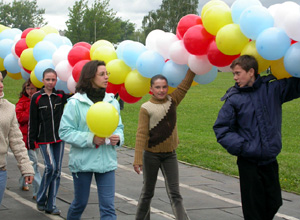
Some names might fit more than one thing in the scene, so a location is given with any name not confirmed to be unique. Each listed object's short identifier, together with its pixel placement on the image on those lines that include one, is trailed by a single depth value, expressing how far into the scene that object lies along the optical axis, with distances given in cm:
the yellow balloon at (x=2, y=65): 849
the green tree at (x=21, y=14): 8911
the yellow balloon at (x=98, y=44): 674
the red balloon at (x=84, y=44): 721
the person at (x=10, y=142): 455
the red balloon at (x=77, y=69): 643
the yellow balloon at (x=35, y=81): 731
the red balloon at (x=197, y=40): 526
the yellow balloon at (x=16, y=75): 845
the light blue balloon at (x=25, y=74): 799
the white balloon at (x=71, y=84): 670
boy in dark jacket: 455
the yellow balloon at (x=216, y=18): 508
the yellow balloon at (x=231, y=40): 486
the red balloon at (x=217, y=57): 511
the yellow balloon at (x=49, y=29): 819
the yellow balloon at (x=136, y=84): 598
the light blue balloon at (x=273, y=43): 455
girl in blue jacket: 484
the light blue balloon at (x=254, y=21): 467
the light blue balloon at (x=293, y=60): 446
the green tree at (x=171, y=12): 8256
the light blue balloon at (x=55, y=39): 772
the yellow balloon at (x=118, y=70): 617
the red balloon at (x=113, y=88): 640
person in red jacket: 745
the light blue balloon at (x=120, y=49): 627
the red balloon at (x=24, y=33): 817
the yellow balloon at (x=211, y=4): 539
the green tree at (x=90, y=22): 5506
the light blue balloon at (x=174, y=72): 575
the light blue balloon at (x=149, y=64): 577
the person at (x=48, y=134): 645
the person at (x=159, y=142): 548
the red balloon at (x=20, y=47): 781
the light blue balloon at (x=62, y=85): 714
